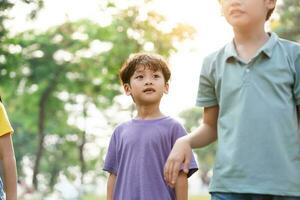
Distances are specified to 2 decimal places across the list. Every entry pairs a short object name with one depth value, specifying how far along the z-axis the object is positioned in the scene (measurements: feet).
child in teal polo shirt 10.14
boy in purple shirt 14.24
